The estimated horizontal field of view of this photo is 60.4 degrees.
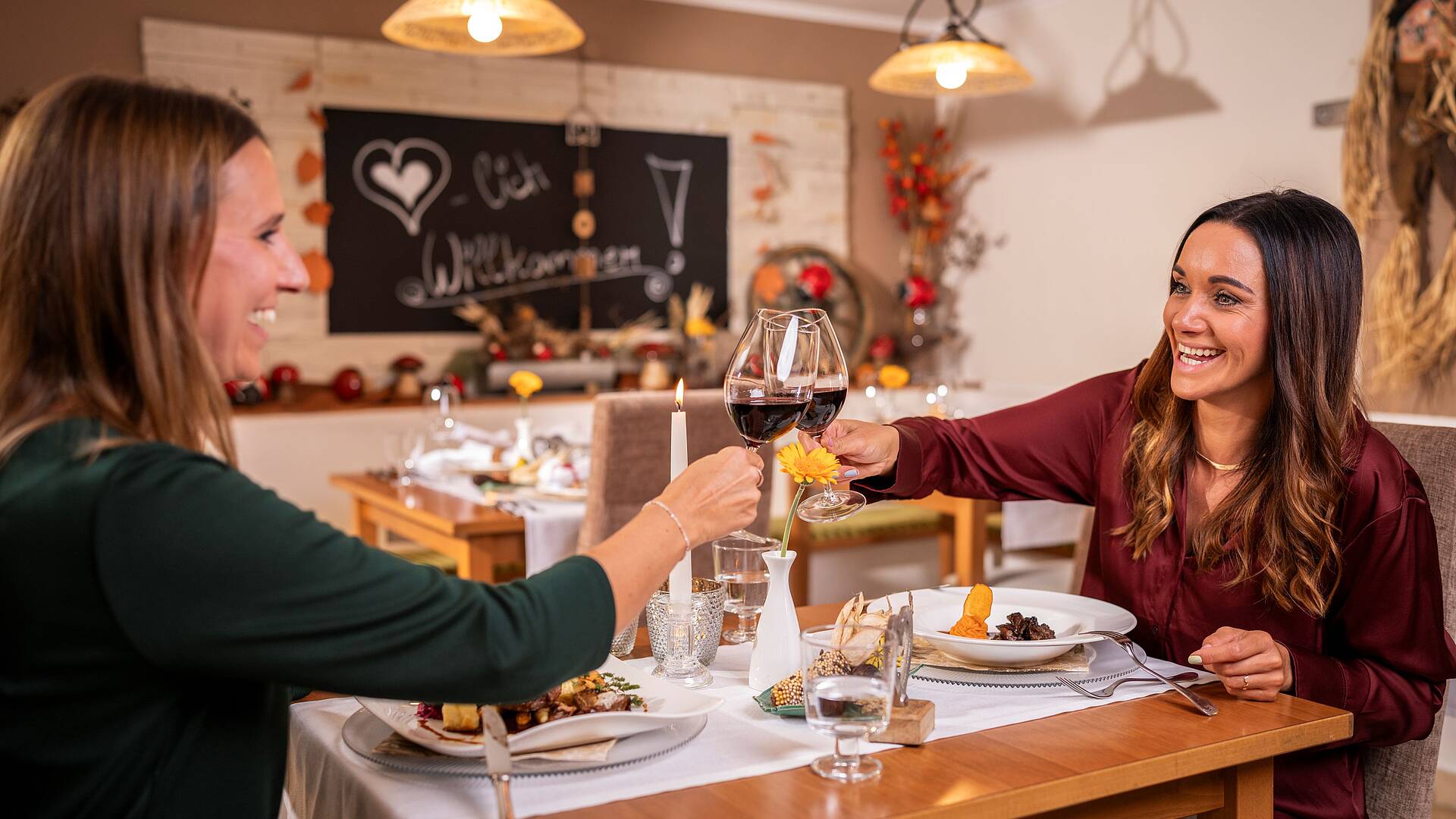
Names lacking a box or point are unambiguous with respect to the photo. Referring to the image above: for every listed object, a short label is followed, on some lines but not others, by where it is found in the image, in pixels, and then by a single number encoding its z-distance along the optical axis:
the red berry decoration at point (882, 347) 5.97
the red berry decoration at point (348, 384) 4.72
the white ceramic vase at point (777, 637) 1.36
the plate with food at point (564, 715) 1.11
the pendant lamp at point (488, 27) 3.04
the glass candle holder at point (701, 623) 1.41
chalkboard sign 4.89
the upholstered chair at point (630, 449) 2.85
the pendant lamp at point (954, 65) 3.76
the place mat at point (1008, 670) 1.41
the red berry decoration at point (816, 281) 5.71
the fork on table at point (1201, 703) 1.29
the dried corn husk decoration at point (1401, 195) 4.00
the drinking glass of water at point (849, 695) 1.10
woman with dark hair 1.49
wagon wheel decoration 5.73
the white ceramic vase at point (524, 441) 3.55
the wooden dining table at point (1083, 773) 1.04
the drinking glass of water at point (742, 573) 1.50
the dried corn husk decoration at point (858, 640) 1.15
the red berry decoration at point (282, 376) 4.60
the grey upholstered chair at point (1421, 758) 1.53
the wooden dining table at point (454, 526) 2.82
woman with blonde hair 0.90
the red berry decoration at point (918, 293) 5.95
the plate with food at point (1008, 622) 1.39
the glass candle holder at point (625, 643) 1.49
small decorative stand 1.17
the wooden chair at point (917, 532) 3.78
